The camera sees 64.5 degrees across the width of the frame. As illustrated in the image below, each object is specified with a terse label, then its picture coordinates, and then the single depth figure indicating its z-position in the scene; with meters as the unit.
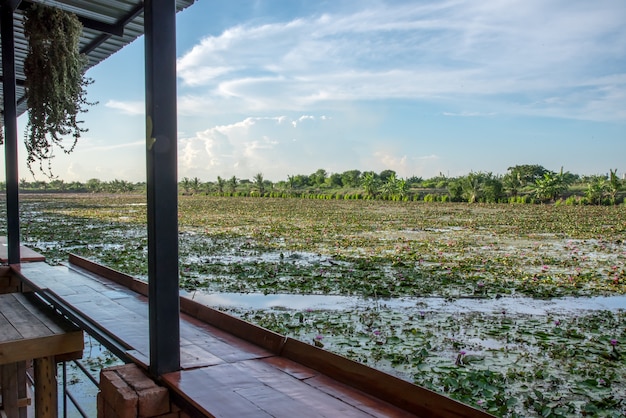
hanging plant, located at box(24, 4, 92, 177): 3.06
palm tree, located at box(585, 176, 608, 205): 27.23
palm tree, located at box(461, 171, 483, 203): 31.45
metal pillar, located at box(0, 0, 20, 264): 3.34
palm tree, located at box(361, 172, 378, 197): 38.72
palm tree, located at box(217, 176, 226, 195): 48.38
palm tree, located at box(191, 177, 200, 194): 51.50
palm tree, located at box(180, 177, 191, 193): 51.53
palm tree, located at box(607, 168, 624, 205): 27.05
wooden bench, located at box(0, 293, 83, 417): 1.98
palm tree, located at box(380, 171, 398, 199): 37.09
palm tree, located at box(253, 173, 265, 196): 44.37
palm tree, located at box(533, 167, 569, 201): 30.38
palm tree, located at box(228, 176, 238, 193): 47.45
